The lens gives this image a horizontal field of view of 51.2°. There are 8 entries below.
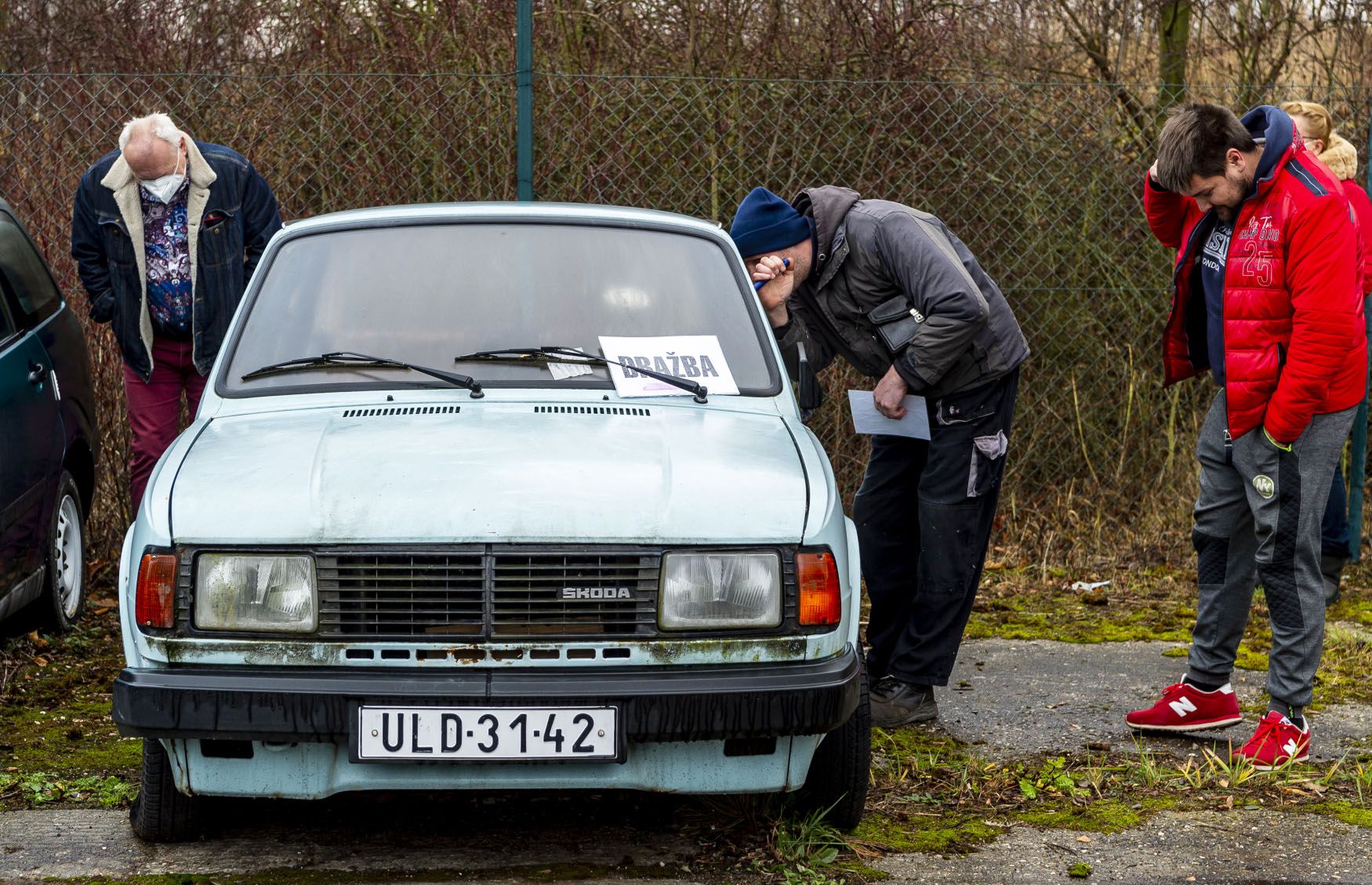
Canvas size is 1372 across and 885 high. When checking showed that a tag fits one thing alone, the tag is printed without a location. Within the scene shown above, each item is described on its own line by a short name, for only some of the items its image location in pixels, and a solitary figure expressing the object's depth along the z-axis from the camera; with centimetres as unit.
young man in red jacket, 398
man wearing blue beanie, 436
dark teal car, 520
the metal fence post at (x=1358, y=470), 683
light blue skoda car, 303
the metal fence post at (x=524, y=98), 641
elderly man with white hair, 587
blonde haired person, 573
